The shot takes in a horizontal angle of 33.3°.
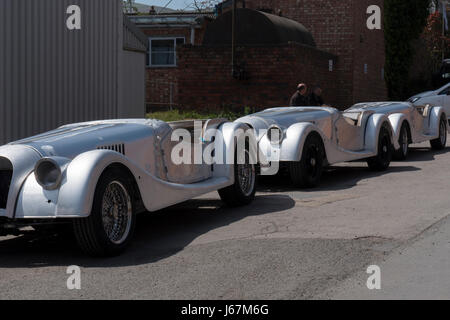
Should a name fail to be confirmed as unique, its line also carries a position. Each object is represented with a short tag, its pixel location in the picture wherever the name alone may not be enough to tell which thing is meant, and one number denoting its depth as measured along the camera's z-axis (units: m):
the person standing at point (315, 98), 15.72
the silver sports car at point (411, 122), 14.70
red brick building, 21.80
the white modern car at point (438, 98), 24.98
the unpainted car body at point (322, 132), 10.86
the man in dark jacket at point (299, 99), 15.02
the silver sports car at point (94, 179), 6.34
